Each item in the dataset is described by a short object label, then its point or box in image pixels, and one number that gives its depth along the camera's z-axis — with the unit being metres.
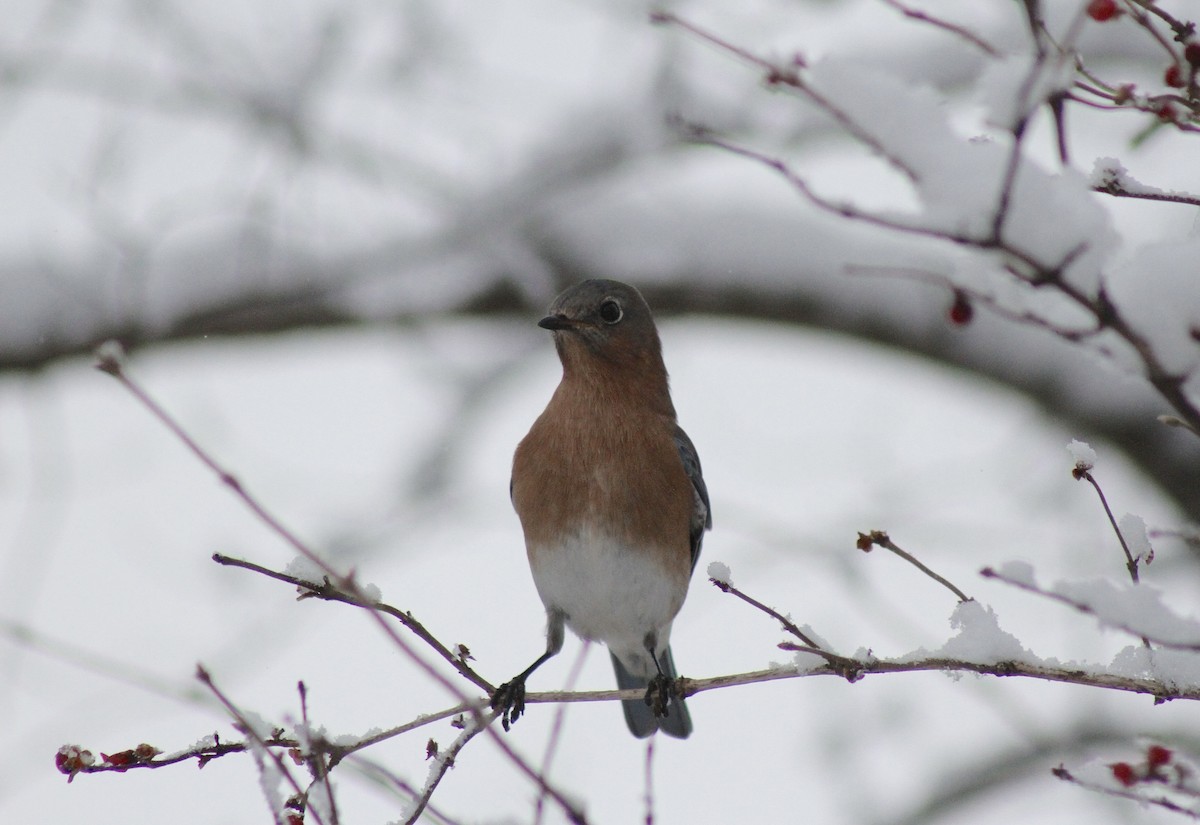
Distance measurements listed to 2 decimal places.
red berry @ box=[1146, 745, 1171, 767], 3.97
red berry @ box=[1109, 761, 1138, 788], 4.09
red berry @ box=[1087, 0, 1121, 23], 3.98
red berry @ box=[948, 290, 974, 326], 3.38
